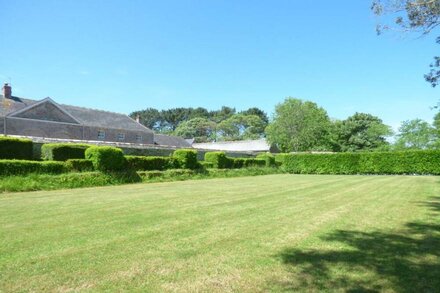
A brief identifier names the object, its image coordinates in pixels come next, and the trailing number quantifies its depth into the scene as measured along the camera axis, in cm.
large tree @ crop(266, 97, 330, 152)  5797
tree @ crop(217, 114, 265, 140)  8356
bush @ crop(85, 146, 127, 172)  1778
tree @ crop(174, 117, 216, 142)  8494
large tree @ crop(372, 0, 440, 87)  838
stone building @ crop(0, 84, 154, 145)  3022
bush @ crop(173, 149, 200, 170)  2420
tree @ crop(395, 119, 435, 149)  5094
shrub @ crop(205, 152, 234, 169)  2881
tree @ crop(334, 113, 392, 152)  5656
